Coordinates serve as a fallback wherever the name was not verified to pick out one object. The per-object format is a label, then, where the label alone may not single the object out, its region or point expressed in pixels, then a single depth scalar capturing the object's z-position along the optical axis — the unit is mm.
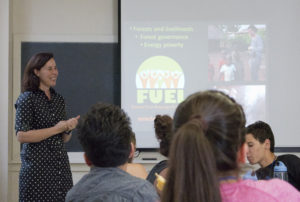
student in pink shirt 1571
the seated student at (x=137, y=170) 3816
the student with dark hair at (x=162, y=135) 3866
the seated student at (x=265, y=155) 4324
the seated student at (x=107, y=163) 2316
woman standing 4731
